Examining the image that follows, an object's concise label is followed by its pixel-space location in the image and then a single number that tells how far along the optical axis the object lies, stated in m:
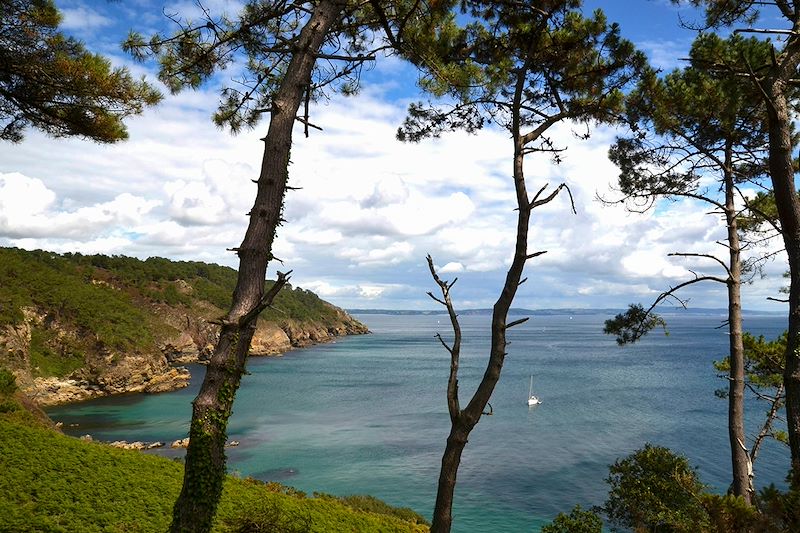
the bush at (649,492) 14.66
